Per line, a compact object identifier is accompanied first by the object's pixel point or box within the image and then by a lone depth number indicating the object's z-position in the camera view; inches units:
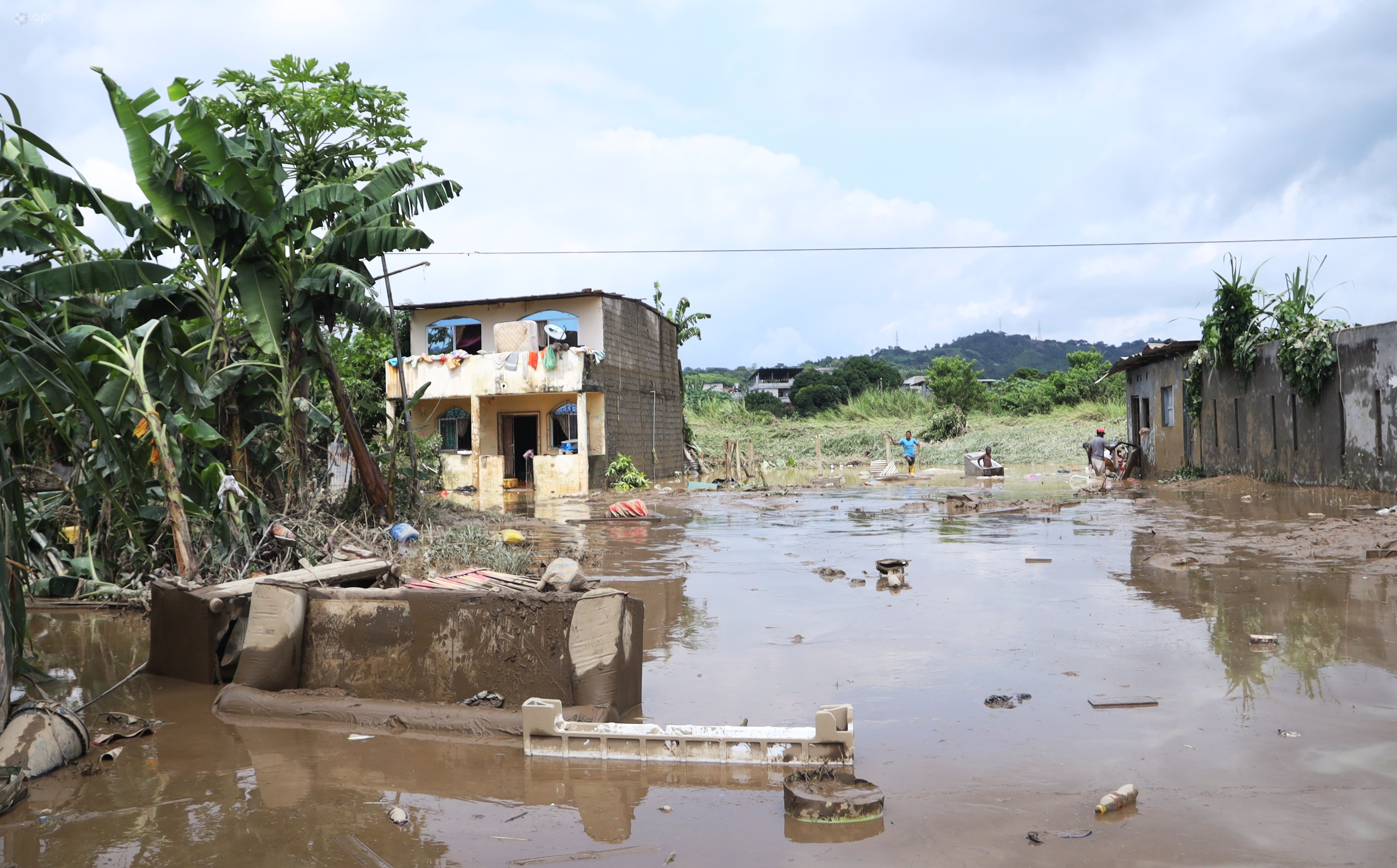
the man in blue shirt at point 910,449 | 1239.5
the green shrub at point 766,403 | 2805.1
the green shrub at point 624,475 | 1066.1
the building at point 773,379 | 4023.1
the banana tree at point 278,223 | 387.5
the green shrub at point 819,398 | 3058.6
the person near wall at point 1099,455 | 1007.0
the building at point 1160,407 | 952.9
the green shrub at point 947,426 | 1838.1
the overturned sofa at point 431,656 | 219.9
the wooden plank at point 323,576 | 255.9
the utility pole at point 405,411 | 489.7
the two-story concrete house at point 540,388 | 1056.2
